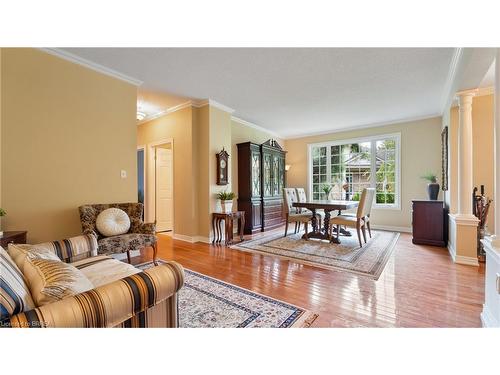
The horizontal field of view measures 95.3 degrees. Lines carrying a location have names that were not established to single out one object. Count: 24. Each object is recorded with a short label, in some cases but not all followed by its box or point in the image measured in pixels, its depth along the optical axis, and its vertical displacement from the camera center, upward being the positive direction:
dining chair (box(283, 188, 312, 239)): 4.36 -0.54
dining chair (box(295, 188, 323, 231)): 5.31 -0.26
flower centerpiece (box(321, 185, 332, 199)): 5.14 -0.10
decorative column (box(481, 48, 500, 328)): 1.50 -0.49
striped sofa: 0.81 -0.48
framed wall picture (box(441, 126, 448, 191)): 3.94 +0.47
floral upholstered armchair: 2.62 -0.56
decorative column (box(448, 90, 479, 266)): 3.04 -0.12
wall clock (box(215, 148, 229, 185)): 4.38 +0.40
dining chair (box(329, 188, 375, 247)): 3.85 -0.56
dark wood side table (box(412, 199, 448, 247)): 3.86 -0.66
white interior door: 5.28 -0.03
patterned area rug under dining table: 2.93 -1.02
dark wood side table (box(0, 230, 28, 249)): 1.96 -0.43
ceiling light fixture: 4.35 +1.40
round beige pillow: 2.72 -0.42
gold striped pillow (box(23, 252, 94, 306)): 0.94 -0.41
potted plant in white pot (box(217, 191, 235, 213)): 4.20 -0.26
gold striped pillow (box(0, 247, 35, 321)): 0.81 -0.40
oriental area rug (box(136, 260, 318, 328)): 1.70 -1.01
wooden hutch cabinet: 5.04 +0.02
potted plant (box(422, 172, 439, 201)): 4.08 -0.07
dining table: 3.97 -0.50
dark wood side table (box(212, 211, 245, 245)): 4.10 -0.68
